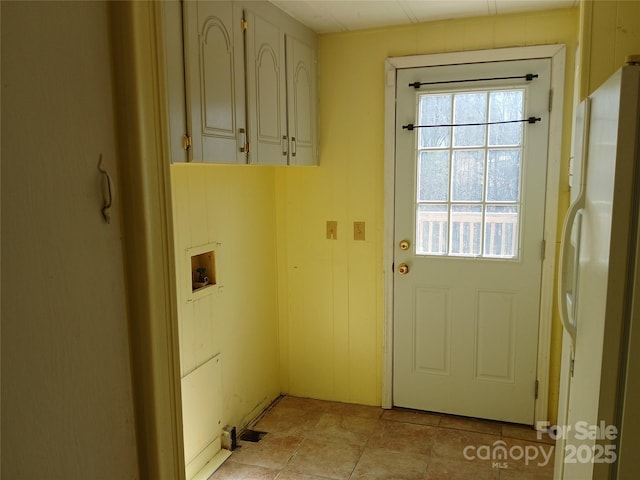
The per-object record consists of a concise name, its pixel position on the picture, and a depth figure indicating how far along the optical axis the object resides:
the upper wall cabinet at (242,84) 1.83
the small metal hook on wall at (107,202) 0.74
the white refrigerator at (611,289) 1.06
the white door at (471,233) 2.82
